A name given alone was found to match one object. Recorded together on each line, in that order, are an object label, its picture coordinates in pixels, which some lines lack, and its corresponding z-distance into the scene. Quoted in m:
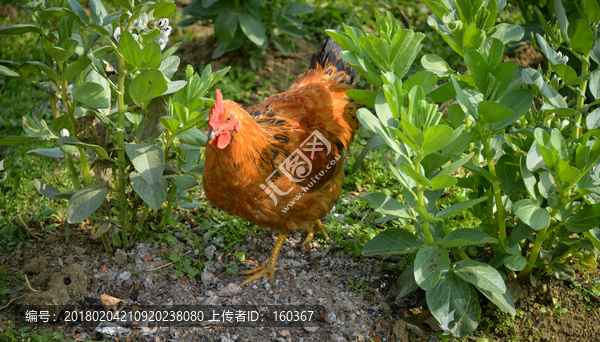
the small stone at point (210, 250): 3.42
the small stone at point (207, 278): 3.14
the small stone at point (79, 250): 3.20
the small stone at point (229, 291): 3.03
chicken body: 2.88
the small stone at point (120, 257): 3.15
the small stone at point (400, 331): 2.72
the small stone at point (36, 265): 3.04
